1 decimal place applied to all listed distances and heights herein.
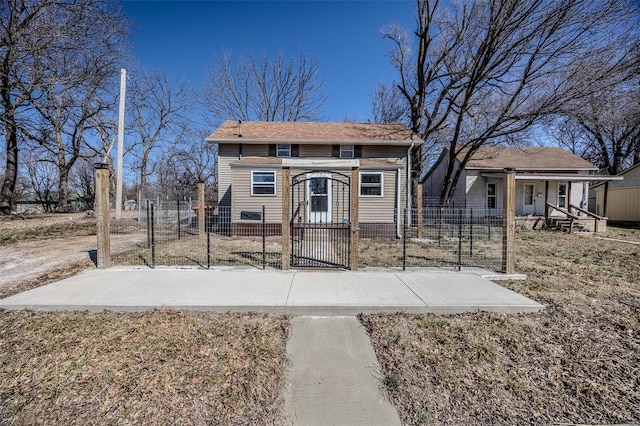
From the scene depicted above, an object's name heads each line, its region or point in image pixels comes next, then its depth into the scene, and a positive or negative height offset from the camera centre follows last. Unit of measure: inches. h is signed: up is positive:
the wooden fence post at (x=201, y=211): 413.9 -6.0
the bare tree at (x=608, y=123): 441.4 +184.0
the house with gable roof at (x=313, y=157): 447.5 +68.8
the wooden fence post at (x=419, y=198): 410.6 +13.0
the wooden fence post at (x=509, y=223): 219.5 -12.1
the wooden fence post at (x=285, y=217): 222.5 -7.8
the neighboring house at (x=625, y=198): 708.7 +25.0
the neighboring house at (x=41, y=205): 904.3 +5.3
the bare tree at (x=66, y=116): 607.2 +224.0
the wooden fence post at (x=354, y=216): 222.2 -6.9
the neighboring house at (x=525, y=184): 666.2 +56.7
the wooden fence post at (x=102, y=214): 225.9 -5.9
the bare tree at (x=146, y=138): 1084.8 +265.2
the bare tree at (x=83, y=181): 1027.0 +99.4
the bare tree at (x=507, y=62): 407.8 +246.6
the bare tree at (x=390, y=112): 896.9 +315.4
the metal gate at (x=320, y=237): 255.0 -40.4
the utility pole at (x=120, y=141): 482.7 +116.6
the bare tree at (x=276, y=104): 950.4 +349.1
